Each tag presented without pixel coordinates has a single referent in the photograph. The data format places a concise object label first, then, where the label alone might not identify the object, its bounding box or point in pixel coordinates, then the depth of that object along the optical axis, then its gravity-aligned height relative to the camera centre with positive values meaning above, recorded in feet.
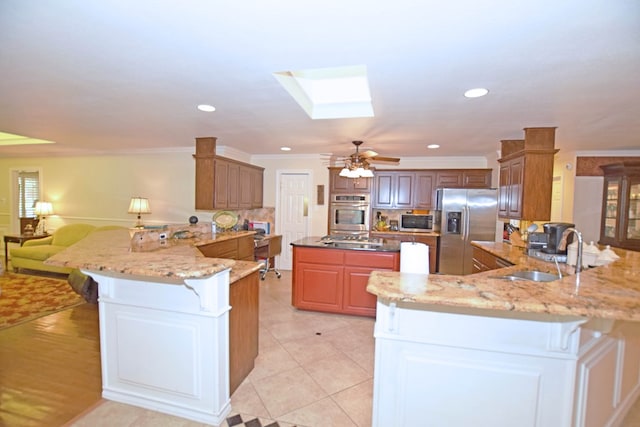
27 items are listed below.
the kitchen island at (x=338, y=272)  11.78 -2.82
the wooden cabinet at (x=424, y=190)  18.63 +0.90
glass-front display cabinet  14.28 +0.30
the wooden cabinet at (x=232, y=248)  13.23 -2.36
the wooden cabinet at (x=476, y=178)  17.90 +1.67
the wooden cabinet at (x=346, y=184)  19.04 +1.18
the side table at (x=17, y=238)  18.15 -2.71
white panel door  19.39 -0.52
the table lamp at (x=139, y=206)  17.25 -0.53
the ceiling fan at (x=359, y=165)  12.56 +1.61
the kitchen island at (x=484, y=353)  4.36 -2.24
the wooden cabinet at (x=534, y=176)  10.39 +1.09
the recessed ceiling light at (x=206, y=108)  9.24 +2.85
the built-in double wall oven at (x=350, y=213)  18.99 -0.68
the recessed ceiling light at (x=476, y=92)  7.47 +2.89
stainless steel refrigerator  17.47 -1.01
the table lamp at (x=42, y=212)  19.99 -1.18
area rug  11.30 -4.48
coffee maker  9.82 -0.94
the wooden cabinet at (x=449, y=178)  18.28 +1.65
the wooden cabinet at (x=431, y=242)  18.33 -2.26
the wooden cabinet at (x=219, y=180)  14.14 +0.97
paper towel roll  5.36 -0.97
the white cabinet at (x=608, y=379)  4.68 -3.04
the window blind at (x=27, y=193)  21.81 +0.05
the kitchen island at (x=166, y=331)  5.97 -2.82
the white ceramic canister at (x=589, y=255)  8.14 -1.26
